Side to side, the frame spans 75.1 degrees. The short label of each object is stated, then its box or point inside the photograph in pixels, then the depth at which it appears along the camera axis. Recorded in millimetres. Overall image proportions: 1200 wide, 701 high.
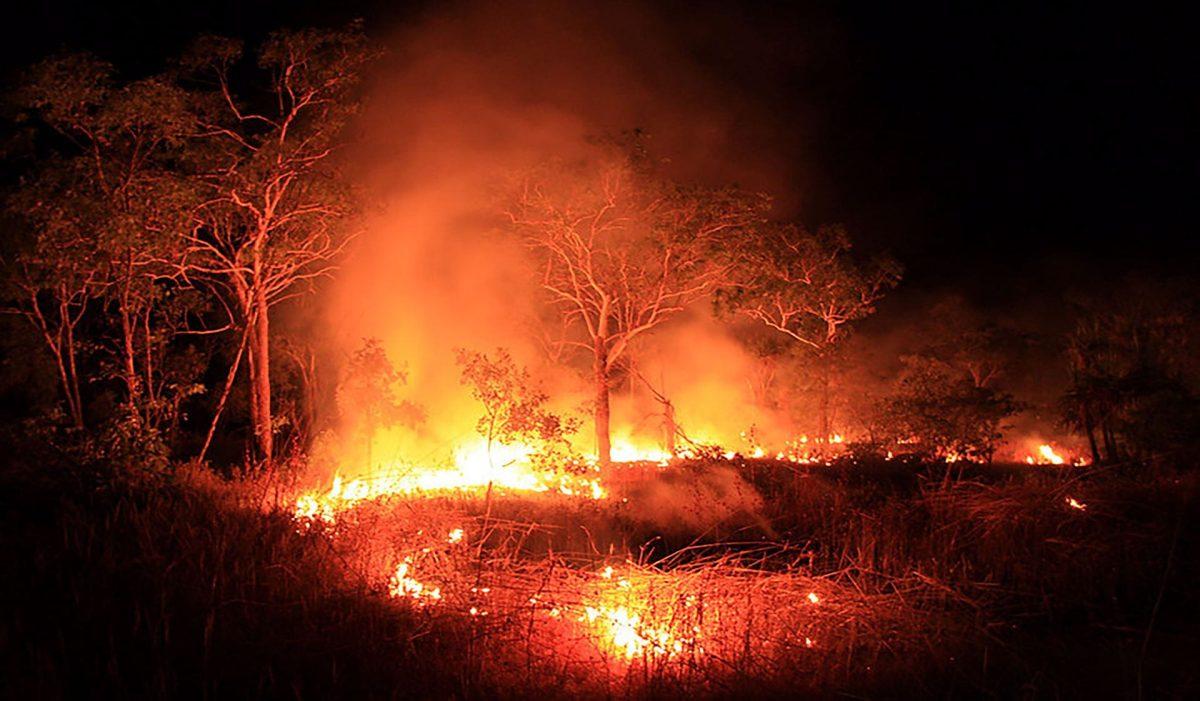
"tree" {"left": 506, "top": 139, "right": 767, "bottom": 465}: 13820
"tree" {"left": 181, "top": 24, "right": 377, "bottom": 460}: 11086
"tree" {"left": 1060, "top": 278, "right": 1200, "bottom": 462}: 15117
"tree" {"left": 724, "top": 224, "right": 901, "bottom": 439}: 16188
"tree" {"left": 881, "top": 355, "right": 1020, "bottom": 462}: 14031
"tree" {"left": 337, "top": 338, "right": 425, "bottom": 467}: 16906
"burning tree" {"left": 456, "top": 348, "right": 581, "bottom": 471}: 12367
